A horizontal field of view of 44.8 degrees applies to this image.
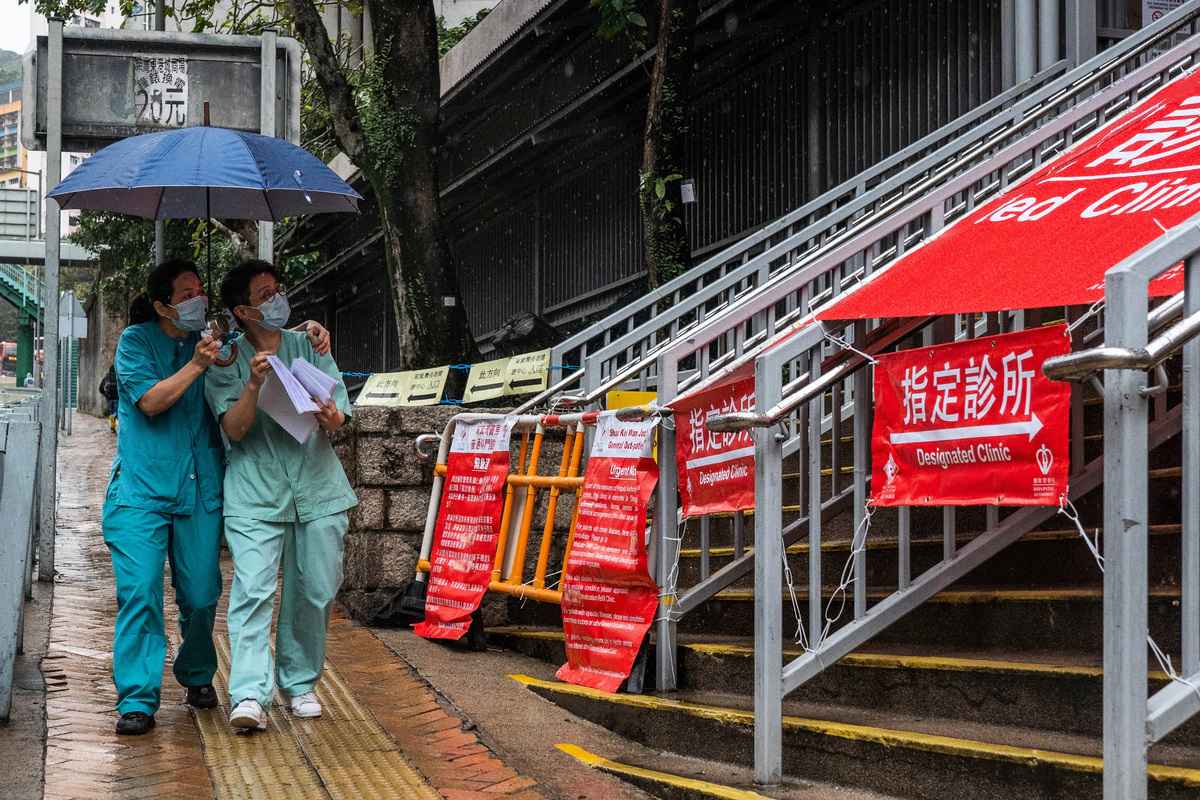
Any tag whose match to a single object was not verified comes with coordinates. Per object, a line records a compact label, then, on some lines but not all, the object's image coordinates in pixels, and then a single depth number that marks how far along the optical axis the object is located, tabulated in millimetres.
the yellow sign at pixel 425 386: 8945
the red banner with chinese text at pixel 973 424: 4246
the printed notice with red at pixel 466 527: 7867
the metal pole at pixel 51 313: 8602
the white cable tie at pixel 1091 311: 4031
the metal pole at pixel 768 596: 5129
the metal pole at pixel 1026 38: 9367
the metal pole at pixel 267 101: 8312
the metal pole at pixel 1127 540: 3730
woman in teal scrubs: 5758
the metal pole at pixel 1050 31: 9383
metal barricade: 7312
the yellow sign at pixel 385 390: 9367
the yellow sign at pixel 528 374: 8547
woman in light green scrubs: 5930
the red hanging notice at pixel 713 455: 5724
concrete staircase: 4594
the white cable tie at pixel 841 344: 5100
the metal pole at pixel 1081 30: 9359
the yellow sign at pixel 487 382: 8852
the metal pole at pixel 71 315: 29922
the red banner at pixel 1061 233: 4891
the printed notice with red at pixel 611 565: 6340
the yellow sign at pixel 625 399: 7809
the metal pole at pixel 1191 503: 3848
